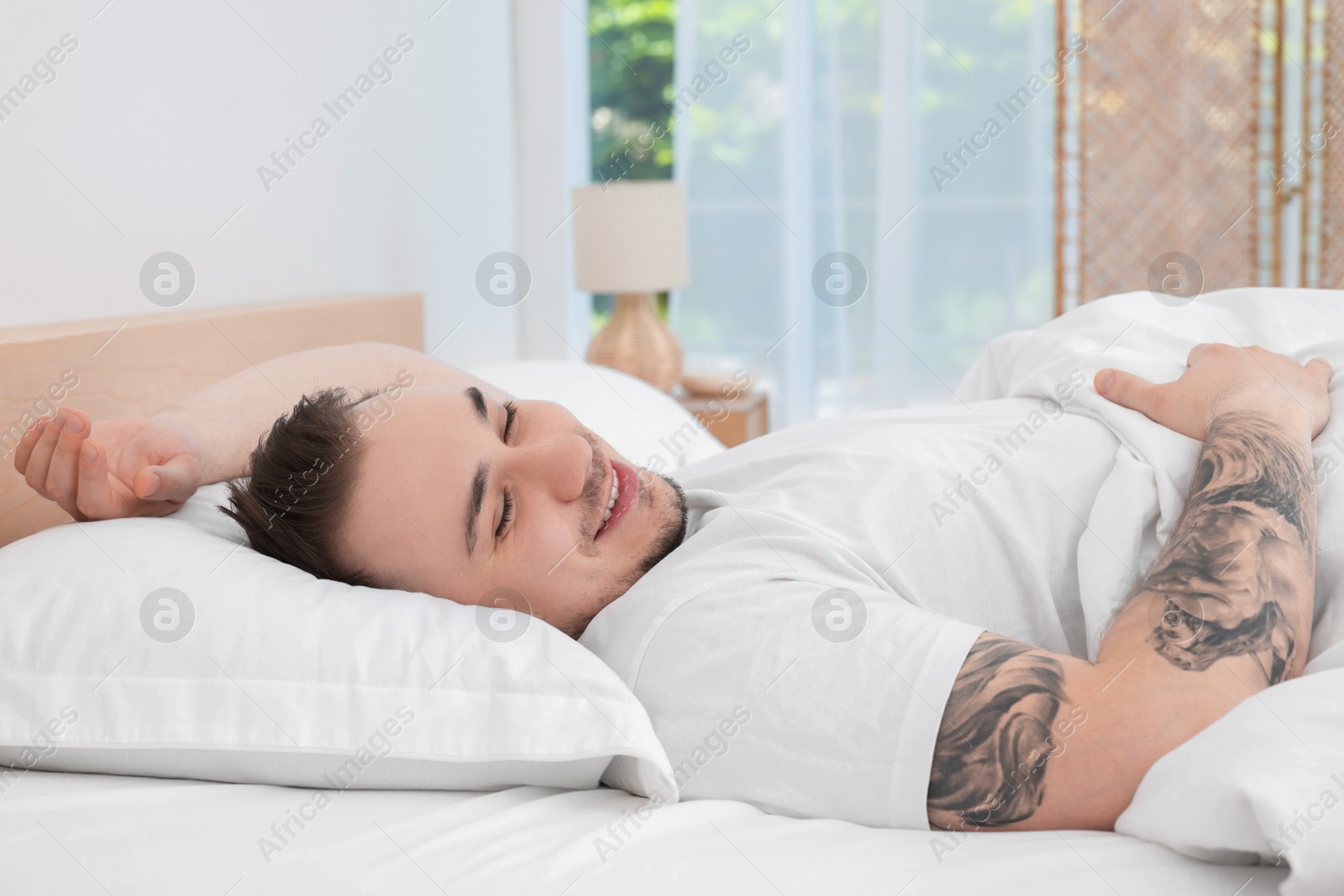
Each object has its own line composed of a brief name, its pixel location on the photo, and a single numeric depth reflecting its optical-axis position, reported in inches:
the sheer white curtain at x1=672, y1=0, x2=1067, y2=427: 126.0
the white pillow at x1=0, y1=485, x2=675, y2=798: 31.1
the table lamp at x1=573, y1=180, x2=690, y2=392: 105.9
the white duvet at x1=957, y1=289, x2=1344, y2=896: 23.7
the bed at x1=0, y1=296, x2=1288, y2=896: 26.2
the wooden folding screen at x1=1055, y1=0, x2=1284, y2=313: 114.8
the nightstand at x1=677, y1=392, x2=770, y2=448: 102.8
